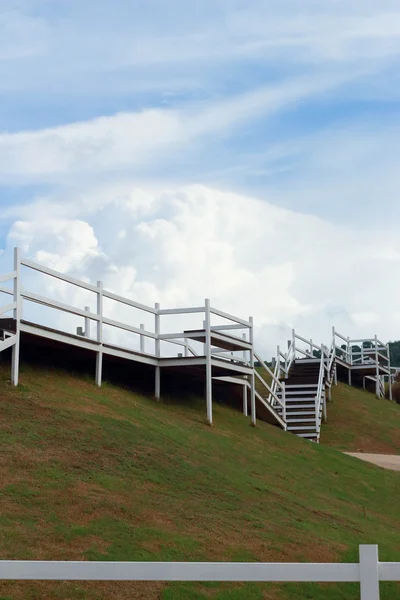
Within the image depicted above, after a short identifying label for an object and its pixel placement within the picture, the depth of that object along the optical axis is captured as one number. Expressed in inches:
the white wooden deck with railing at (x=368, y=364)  1866.4
